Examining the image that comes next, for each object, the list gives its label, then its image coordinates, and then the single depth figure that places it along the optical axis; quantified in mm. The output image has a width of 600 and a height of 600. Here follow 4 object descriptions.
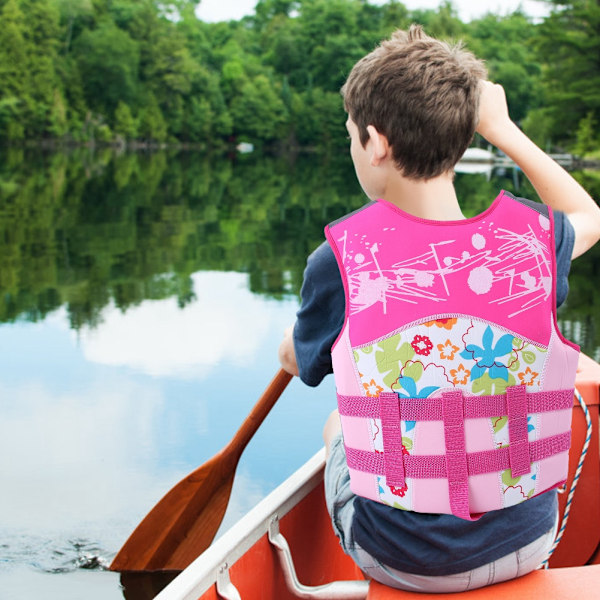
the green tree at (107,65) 48812
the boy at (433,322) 1326
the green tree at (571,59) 32125
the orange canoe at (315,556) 1444
